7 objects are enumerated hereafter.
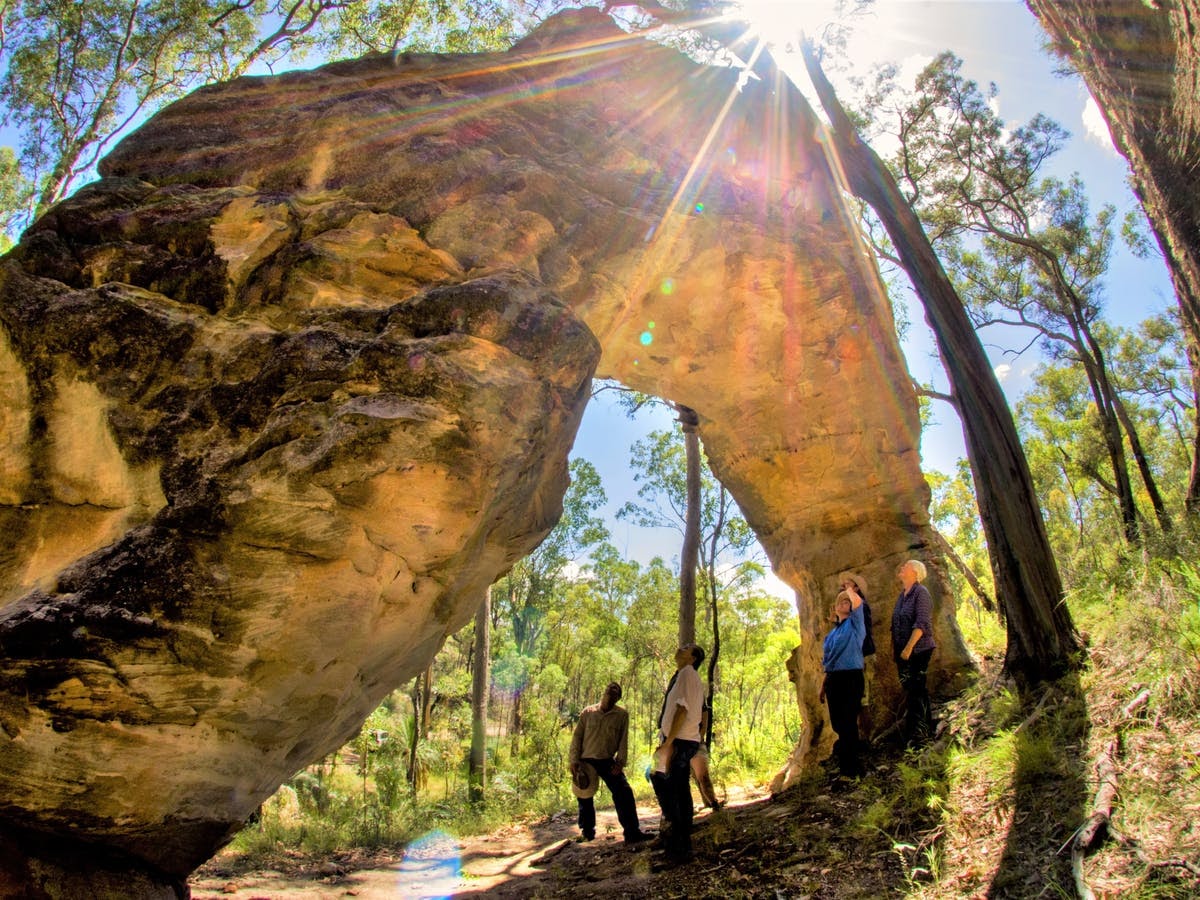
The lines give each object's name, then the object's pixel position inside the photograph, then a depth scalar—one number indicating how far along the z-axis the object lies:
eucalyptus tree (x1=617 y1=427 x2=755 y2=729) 17.61
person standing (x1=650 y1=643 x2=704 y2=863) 5.15
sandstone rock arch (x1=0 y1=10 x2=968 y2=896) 3.62
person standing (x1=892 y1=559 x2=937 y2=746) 6.04
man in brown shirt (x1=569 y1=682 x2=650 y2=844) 6.25
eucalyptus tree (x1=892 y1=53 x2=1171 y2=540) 14.52
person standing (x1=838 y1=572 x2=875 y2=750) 6.68
